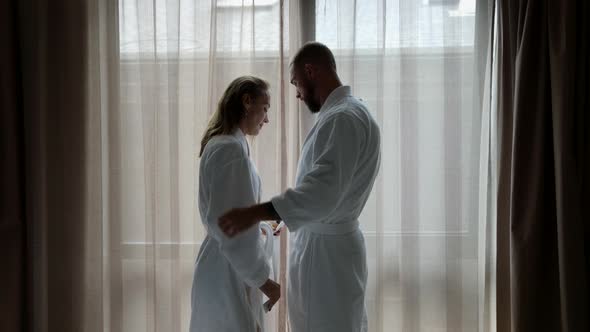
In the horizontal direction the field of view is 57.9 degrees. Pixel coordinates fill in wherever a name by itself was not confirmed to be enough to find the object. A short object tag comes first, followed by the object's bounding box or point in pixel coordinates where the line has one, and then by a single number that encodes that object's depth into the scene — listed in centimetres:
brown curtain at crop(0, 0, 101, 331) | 220
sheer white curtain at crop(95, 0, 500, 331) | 220
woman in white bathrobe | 165
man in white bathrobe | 156
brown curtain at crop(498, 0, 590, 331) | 197
